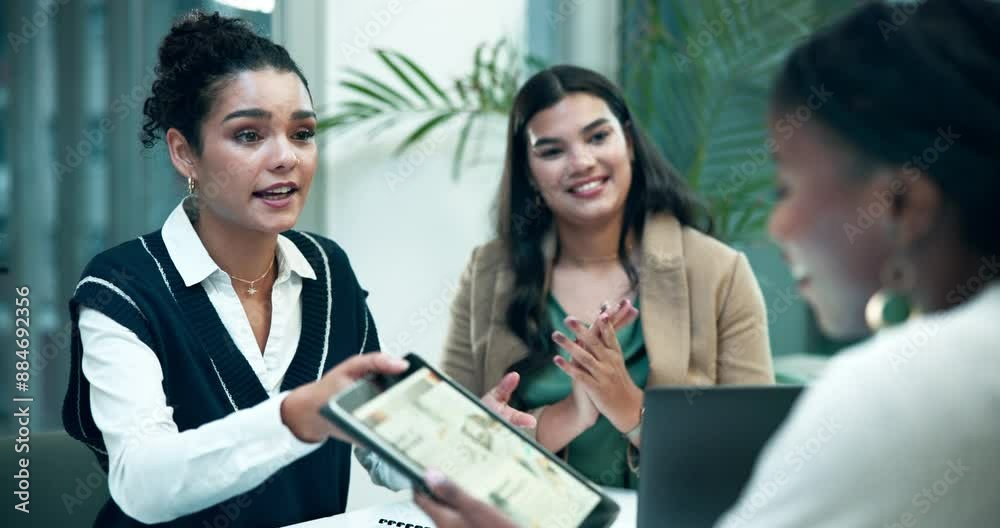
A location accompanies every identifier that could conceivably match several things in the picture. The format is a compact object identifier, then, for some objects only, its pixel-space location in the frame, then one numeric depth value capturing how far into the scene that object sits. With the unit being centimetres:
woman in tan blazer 227
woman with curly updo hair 159
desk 179
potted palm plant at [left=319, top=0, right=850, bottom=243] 323
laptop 138
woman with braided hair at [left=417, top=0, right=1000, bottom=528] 80
